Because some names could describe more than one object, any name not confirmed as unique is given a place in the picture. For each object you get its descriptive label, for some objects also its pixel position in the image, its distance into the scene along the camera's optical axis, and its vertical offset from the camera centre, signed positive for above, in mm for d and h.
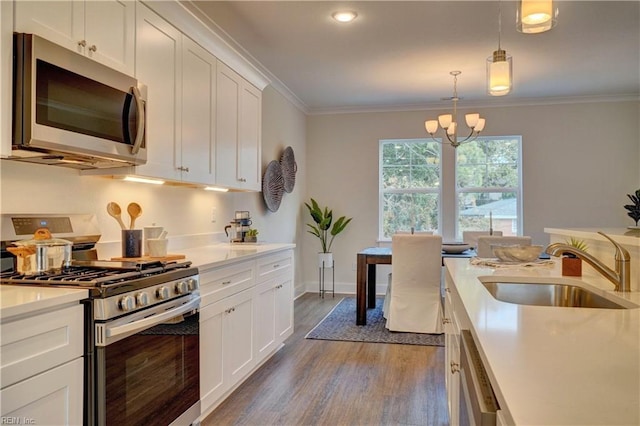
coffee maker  3885 -66
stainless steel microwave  1661 +461
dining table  4472 -485
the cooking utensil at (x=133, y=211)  2527 +42
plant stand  6225 -858
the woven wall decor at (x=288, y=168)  5395 +635
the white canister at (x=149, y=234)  2455 -86
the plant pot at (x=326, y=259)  6023 -541
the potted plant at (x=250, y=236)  3875 -152
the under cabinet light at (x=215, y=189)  3385 +240
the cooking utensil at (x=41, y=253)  1827 -145
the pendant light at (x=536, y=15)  1679 +780
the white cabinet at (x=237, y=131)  3254 +693
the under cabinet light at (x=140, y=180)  2547 +229
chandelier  4484 +988
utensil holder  2342 -130
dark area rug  4039 -1085
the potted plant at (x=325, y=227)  6062 -118
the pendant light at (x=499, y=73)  2283 +749
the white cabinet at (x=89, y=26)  1730 +837
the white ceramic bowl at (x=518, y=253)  2402 -184
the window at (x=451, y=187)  5984 +435
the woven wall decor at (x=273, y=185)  4859 +375
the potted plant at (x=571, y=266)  1933 -203
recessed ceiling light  3216 +1482
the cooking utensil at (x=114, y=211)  2443 +41
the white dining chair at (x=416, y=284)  4109 -607
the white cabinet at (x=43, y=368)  1306 -474
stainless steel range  1630 -471
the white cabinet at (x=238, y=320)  2463 -658
